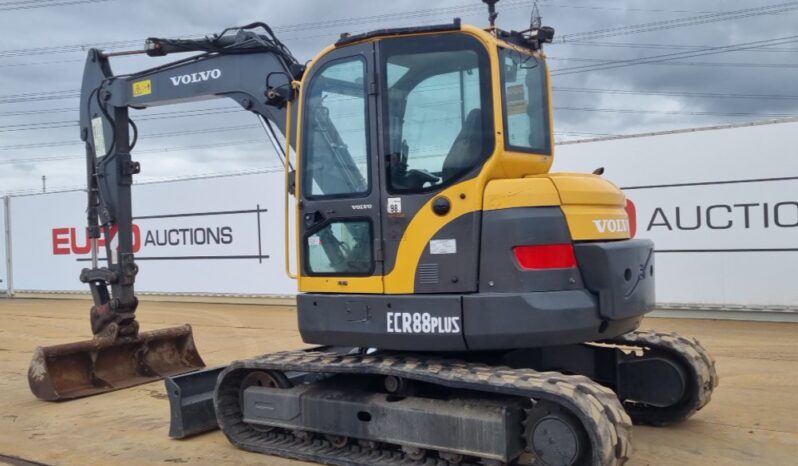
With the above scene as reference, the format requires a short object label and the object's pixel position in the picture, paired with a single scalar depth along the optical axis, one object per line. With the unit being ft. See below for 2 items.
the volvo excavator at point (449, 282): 16.72
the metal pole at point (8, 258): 77.66
